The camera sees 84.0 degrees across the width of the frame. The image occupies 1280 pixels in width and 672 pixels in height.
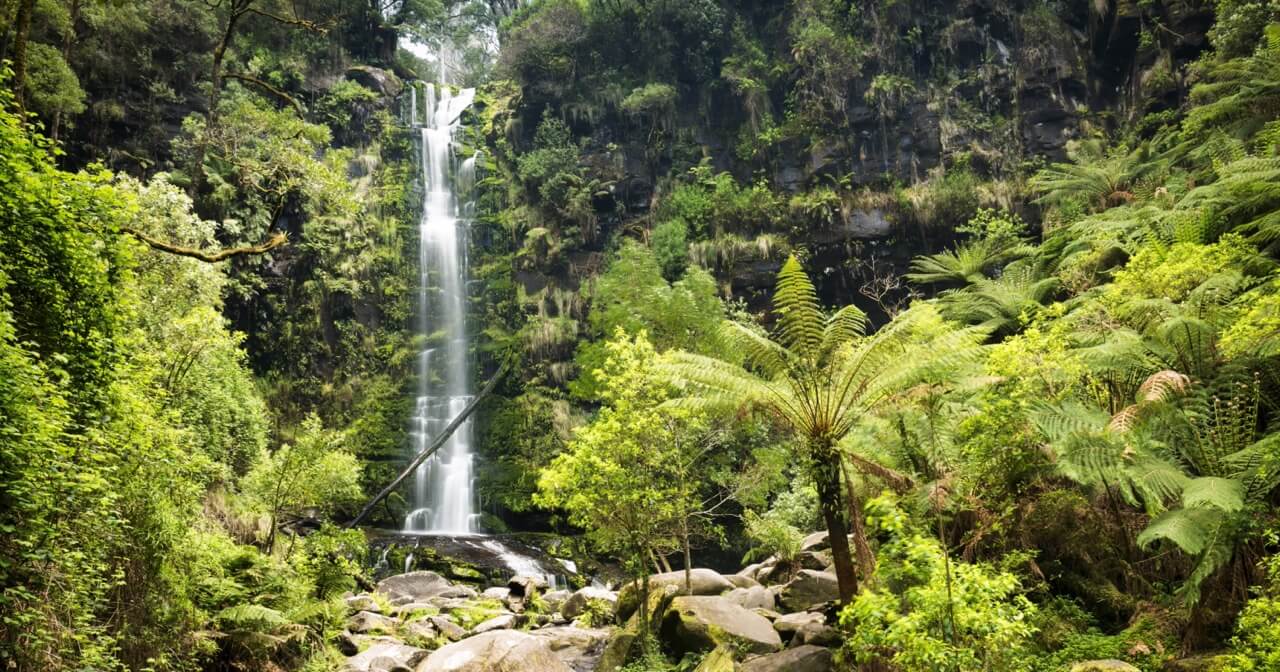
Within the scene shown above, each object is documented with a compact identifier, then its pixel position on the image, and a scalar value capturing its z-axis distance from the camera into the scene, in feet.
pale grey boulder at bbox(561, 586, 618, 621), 48.57
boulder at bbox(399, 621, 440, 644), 42.12
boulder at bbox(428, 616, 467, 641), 43.96
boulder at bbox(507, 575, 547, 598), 54.45
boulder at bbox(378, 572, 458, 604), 54.80
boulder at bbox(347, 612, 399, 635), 43.21
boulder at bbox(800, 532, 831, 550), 47.57
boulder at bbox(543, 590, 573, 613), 52.34
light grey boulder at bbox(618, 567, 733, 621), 41.70
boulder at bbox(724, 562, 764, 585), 52.08
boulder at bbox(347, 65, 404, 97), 101.91
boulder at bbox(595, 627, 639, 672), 34.94
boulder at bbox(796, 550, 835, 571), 43.80
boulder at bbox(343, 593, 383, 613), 47.65
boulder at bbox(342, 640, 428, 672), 35.22
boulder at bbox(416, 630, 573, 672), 33.35
